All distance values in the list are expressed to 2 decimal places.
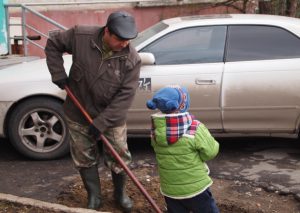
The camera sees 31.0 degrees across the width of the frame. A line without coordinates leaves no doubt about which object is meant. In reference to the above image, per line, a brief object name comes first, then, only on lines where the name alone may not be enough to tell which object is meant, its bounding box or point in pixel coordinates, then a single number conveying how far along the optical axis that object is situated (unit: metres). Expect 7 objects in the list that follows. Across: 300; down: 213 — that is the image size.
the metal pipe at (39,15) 7.70
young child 3.45
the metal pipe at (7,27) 7.95
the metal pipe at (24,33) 7.72
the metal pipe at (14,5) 7.78
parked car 5.59
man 3.95
